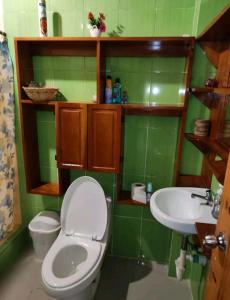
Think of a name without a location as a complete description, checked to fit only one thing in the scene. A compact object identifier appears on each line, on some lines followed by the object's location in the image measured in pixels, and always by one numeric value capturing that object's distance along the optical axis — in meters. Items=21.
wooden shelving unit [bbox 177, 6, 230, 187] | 1.14
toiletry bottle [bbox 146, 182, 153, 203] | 1.80
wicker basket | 1.57
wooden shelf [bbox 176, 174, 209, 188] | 1.70
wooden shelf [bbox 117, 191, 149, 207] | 1.77
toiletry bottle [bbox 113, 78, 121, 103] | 1.64
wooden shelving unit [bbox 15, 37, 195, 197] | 1.47
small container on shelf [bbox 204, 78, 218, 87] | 1.34
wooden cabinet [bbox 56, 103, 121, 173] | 1.57
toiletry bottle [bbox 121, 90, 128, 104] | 1.68
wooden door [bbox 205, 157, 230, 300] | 0.65
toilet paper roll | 1.77
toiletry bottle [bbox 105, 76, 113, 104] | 1.63
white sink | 1.40
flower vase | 1.49
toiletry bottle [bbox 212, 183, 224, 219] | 1.15
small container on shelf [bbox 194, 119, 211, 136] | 1.49
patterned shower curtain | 1.72
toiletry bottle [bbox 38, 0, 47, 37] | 1.54
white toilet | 1.57
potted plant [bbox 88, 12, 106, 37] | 1.49
